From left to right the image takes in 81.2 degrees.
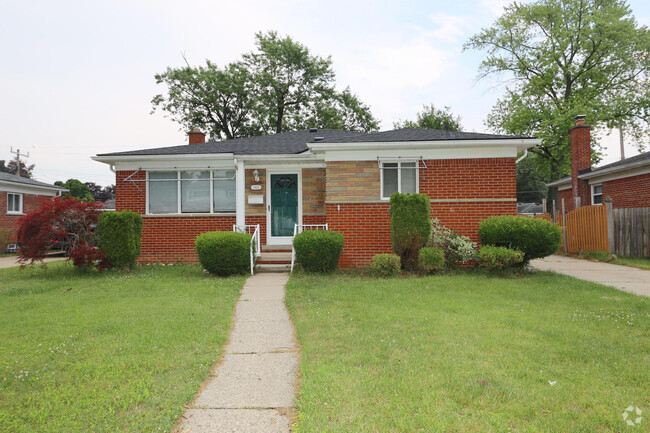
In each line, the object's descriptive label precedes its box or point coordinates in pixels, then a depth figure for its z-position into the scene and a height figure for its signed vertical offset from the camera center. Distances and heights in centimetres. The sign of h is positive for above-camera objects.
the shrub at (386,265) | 866 -95
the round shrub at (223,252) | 877 -62
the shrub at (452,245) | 911 -55
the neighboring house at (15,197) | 1842 +156
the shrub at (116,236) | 939 -23
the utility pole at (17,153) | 3659 +728
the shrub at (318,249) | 888 -58
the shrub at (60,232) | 919 -11
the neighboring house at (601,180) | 1441 +182
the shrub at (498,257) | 842 -77
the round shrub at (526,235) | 868 -30
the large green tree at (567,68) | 2331 +1002
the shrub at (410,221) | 874 +5
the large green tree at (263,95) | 2875 +1001
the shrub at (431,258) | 862 -81
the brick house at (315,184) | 982 +114
